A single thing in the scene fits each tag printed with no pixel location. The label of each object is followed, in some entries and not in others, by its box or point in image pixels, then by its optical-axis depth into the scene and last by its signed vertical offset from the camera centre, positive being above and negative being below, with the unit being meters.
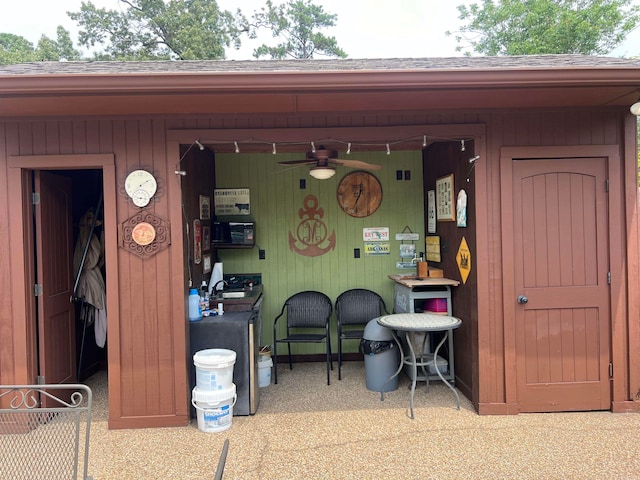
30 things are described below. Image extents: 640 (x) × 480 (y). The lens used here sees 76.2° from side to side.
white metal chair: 1.83 -1.20
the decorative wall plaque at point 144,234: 3.16 +0.05
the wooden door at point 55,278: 3.31 -0.31
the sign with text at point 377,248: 4.77 -0.16
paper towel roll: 4.09 -0.37
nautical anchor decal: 4.77 +0.05
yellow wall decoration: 3.46 -0.24
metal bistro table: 3.25 -0.74
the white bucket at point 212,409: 3.06 -1.28
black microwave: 4.47 +0.06
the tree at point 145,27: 12.85 +6.81
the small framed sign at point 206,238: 4.10 +0.01
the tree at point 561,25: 11.57 +6.11
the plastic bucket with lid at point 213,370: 3.07 -1.00
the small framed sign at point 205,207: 4.02 +0.32
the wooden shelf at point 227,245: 4.47 -0.08
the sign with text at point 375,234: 4.77 +0.01
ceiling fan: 3.50 +0.65
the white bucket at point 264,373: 4.00 -1.33
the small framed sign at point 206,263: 4.07 -0.25
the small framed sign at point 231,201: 4.69 +0.43
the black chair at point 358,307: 4.52 -0.80
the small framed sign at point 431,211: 4.37 +0.24
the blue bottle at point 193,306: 3.35 -0.55
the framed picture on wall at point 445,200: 3.81 +0.33
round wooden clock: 4.77 +0.43
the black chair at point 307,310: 4.50 -0.82
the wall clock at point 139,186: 3.15 +0.42
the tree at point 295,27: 14.51 +7.56
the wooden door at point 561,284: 3.25 -0.43
